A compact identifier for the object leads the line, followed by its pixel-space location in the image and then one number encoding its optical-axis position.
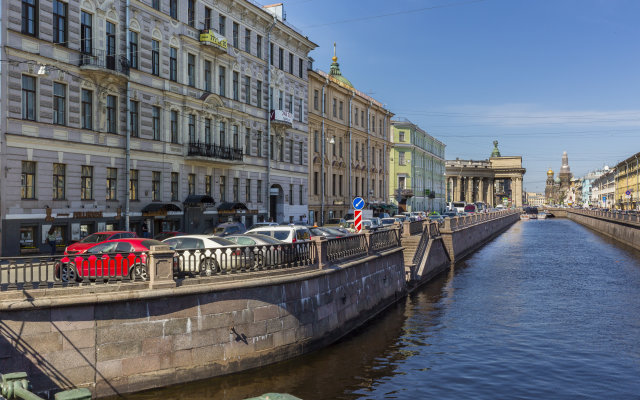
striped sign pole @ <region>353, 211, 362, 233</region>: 22.48
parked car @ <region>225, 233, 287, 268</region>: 14.41
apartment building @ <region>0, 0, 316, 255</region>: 24.89
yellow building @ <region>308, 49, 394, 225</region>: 54.38
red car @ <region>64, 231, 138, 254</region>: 18.25
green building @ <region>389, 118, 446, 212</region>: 87.31
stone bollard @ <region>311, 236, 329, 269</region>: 16.56
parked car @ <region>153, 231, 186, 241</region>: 26.34
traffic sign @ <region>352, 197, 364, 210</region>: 22.34
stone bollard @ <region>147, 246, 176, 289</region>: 12.16
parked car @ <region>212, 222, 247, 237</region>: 28.14
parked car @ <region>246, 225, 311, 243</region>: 21.14
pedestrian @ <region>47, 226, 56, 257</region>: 24.83
